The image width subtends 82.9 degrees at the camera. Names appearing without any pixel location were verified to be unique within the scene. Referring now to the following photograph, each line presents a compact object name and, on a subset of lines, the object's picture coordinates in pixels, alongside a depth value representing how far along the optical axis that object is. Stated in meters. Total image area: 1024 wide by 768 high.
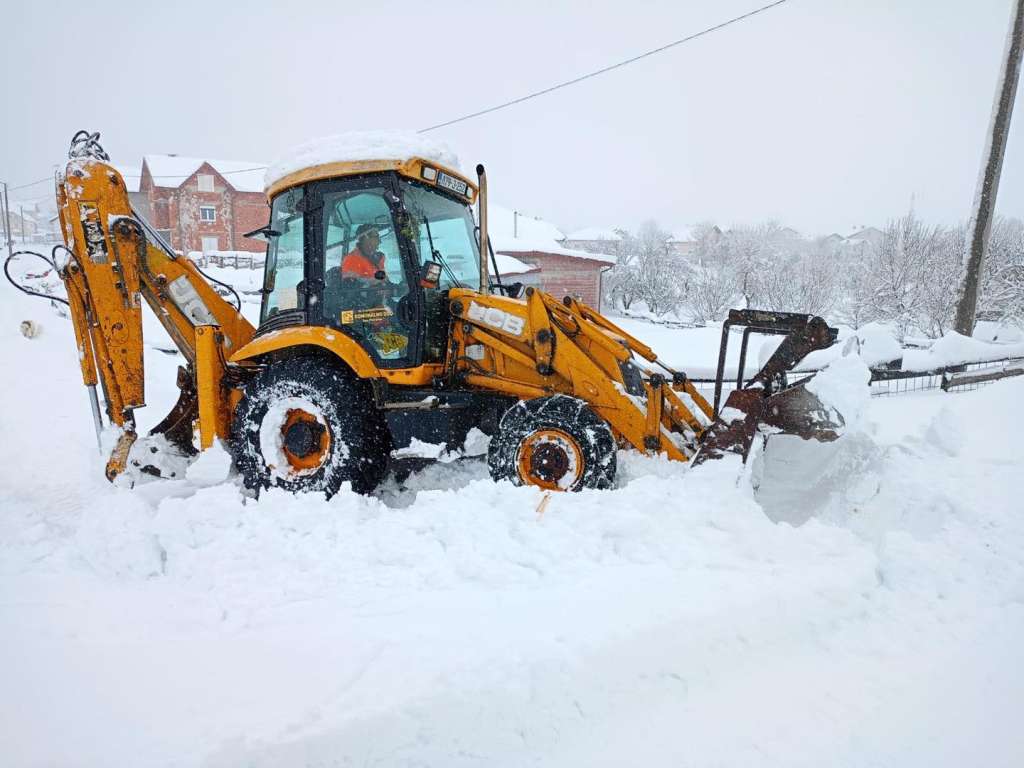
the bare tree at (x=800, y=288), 26.02
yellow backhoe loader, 4.08
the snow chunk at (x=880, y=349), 7.67
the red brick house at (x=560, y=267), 26.34
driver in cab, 4.34
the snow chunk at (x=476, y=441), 4.54
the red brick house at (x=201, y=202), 36.94
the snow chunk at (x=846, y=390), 3.53
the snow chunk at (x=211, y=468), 4.64
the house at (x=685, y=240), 77.50
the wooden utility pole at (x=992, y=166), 7.73
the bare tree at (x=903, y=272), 20.17
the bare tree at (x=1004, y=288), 16.94
